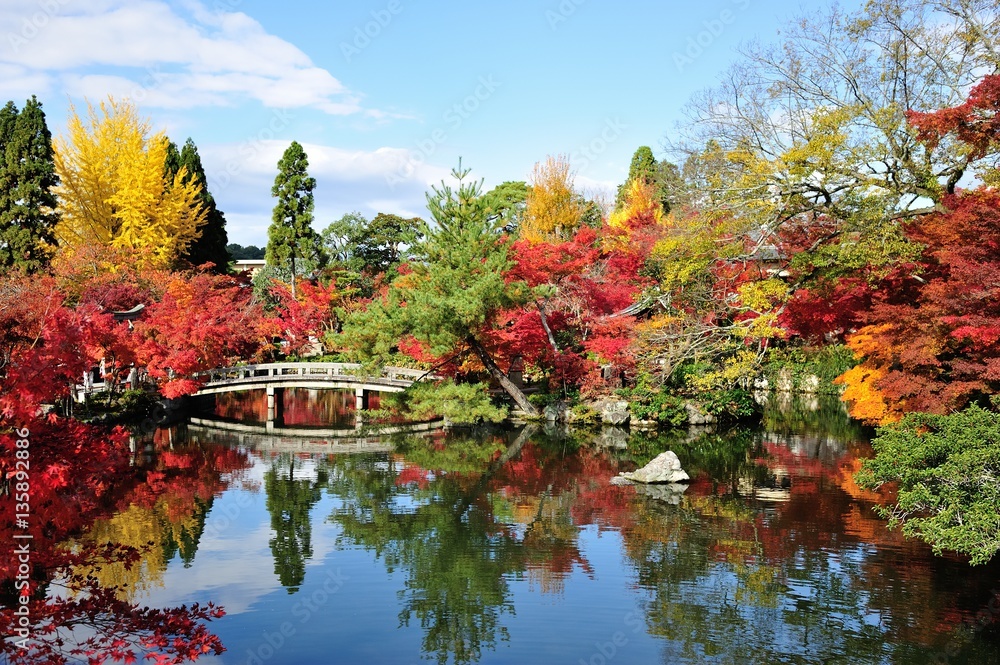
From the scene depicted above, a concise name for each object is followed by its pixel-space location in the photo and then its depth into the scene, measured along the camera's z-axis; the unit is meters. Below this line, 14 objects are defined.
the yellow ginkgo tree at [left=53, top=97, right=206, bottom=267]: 29.61
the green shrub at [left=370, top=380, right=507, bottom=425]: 23.00
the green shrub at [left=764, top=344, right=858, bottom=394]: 28.05
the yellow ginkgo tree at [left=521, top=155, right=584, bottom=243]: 42.28
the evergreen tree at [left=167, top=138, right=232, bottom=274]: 36.09
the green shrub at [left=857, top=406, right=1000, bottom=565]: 8.84
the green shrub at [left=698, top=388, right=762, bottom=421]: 24.05
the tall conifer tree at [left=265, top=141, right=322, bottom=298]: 34.16
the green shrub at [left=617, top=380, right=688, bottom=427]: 23.73
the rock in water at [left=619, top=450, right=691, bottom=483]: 16.70
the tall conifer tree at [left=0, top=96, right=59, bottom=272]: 25.81
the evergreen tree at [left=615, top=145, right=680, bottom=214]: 46.09
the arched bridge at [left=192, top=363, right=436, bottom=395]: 25.94
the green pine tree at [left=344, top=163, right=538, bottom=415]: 21.44
